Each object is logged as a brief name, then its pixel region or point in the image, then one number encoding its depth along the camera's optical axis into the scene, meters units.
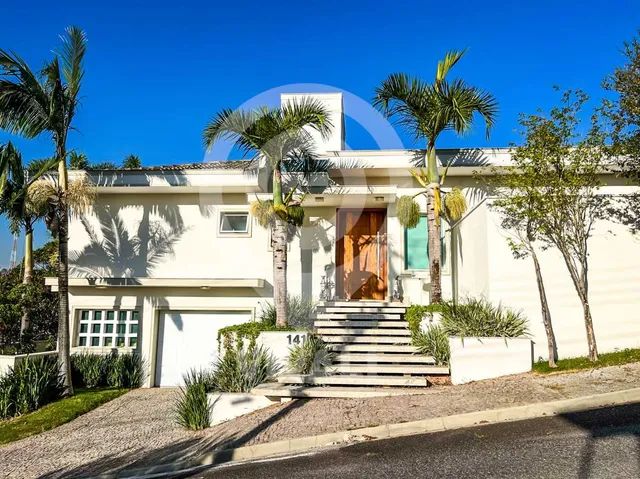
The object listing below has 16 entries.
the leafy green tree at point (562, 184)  8.66
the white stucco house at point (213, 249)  12.67
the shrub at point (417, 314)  9.64
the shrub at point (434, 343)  8.69
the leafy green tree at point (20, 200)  11.01
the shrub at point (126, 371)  12.02
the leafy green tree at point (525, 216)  8.70
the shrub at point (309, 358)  8.62
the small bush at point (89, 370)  11.80
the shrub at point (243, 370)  8.12
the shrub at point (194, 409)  7.36
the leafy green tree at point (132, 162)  23.98
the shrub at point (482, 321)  8.38
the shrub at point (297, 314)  10.66
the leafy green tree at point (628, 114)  8.33
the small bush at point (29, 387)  9.50
